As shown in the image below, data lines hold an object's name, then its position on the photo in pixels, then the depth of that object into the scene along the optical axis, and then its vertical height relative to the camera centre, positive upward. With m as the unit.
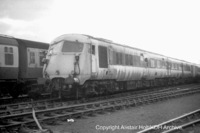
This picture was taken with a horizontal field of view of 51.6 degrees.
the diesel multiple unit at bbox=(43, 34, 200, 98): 9.98 +0.39
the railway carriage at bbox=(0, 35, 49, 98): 11.64 +0.67
